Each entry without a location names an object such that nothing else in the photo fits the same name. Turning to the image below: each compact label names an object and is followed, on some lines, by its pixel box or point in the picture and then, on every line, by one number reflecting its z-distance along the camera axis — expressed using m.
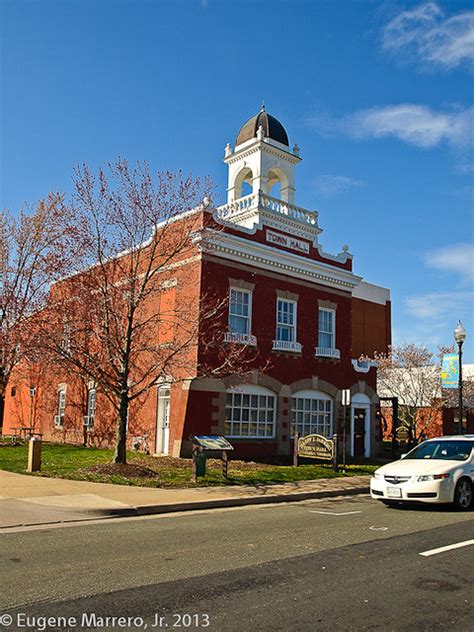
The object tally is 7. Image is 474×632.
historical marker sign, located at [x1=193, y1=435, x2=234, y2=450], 16.17
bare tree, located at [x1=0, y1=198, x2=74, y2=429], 19.42
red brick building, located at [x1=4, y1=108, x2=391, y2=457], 22.00
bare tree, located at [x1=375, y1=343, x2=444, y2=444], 33.62
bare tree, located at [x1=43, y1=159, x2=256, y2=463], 17.05
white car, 12.17
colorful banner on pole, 22.52
